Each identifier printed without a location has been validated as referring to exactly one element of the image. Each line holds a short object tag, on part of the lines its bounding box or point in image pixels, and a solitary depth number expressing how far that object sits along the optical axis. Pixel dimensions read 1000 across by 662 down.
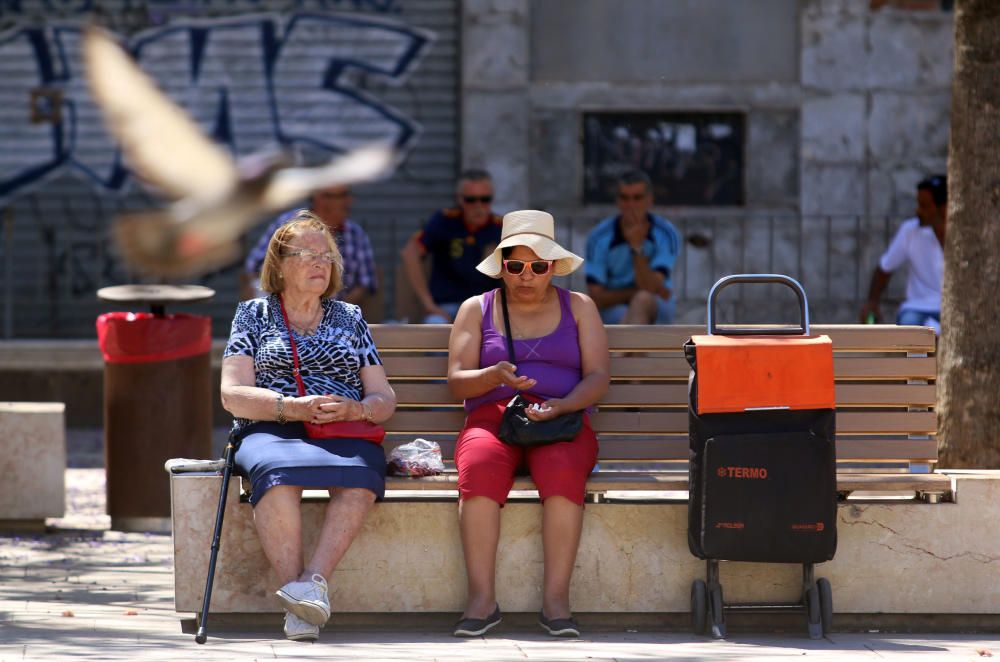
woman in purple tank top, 11.99
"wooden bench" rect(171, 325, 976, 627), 12.19
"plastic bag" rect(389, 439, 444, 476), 12.43
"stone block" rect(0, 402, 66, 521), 16.59
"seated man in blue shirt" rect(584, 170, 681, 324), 19.67
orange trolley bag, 11.77
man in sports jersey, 20.33
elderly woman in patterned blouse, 11.70
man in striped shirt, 20.70
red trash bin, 16.77
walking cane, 11.56
